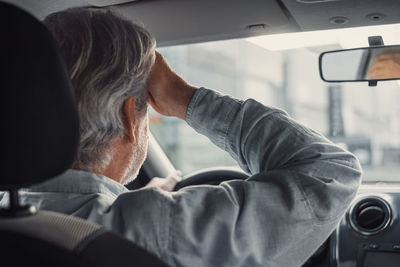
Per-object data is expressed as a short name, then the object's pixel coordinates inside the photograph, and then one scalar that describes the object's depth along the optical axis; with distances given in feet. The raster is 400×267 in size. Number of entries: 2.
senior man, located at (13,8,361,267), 4.24
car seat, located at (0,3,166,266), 3.13
